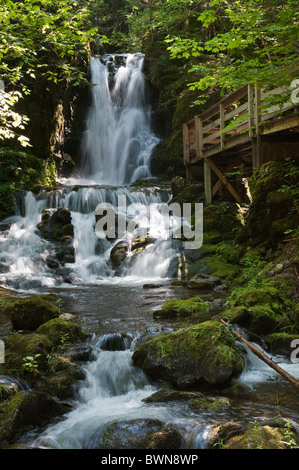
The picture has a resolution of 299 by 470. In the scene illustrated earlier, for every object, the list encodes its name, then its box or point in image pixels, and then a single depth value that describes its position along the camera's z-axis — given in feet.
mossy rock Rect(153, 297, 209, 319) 22.31
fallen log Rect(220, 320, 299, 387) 13.23
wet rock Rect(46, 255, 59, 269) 38.58
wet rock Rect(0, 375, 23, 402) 13.05
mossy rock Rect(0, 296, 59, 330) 19.72
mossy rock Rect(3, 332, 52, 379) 14.74
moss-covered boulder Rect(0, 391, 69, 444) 11.52
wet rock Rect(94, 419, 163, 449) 11.17
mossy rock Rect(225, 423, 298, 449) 9.76
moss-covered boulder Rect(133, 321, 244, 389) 14.58
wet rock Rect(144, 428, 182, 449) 10.85
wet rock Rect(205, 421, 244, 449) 10.78
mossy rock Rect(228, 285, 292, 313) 20.04
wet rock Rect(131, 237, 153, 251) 40.13
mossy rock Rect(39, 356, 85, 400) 14.26
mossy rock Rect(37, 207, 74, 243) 43.16
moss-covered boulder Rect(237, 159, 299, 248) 28.53
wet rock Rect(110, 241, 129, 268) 39.01
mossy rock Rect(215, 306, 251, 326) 18.78
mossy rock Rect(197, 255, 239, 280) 31.42
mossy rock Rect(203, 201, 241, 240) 38.47
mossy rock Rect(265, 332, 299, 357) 17.04
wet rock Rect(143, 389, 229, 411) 13.03
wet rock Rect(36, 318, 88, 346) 17.57
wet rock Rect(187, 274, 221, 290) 29.63
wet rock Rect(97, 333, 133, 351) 17.95
